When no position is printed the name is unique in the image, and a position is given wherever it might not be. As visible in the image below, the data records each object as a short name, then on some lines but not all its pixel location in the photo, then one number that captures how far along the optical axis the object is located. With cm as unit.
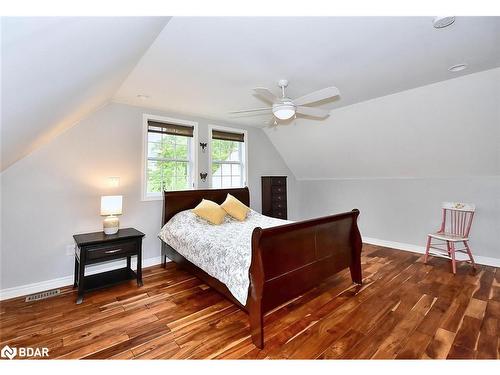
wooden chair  337
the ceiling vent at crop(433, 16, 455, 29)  173
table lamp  296
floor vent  265
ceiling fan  225
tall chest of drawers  499
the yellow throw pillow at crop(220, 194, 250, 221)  379
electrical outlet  302
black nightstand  262
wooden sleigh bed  190
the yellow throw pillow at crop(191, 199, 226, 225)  348
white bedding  207
